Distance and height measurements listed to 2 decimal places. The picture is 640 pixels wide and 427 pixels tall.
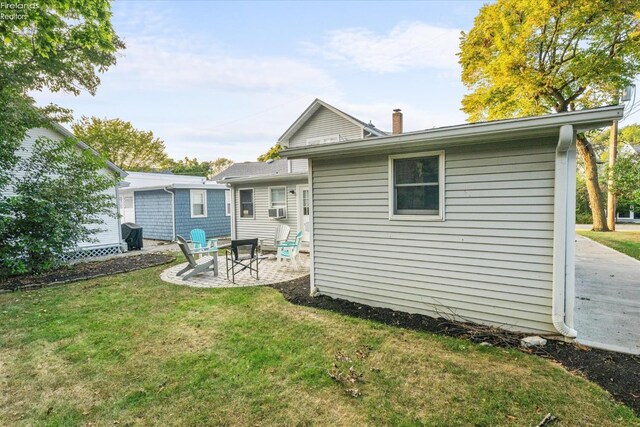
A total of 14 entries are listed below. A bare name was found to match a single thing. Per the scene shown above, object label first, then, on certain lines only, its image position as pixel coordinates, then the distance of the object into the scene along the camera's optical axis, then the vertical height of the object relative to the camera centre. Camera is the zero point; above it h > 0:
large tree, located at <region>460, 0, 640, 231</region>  10.29 +5.40
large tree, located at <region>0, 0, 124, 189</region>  5.96 +4.06
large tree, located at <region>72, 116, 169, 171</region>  28.23 +6.30
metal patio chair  6.93 -1.04
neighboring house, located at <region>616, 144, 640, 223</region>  23.03 -1.26
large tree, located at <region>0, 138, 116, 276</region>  7.07 +0.04
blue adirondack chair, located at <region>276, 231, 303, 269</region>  7.64 -1.17
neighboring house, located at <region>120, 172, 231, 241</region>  13.92 -0.14
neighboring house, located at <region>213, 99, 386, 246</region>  10.79 +0.66
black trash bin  11.71 -1.11
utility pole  15.64 +0.27
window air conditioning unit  11.03 -0.32
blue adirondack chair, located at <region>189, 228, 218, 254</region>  8.60 -1.00
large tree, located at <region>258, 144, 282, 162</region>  32.72 +5.73
